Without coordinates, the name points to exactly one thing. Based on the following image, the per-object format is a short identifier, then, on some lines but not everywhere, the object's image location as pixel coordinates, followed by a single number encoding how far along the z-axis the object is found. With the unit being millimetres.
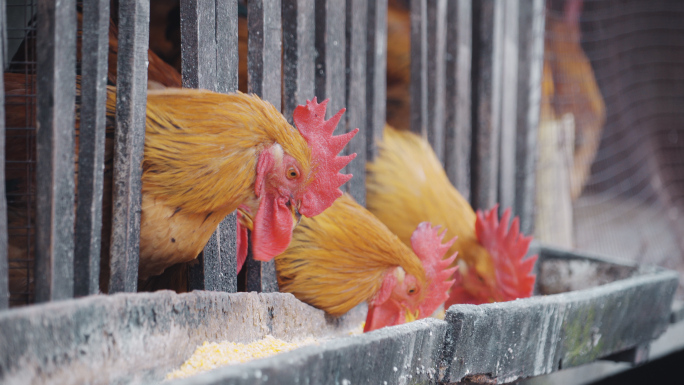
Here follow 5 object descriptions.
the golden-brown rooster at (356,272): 2805
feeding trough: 1448
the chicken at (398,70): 4496
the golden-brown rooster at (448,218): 3262
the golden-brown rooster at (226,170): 2074
